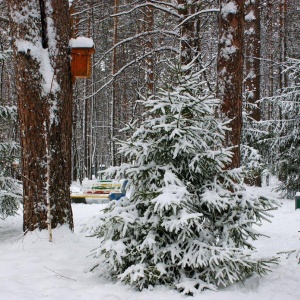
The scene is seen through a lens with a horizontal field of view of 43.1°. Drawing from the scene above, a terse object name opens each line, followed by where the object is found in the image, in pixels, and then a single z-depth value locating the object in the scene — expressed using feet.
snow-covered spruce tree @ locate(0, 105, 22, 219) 21.60
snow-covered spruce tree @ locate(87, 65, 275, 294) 12.32
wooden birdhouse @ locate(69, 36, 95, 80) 18.88
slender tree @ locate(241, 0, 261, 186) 41.73
